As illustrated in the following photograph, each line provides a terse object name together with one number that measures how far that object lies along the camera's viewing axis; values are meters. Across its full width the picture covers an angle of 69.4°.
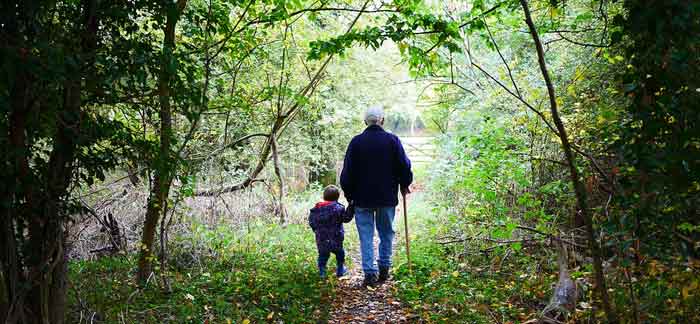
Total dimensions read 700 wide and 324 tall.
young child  6.46
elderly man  6.35
